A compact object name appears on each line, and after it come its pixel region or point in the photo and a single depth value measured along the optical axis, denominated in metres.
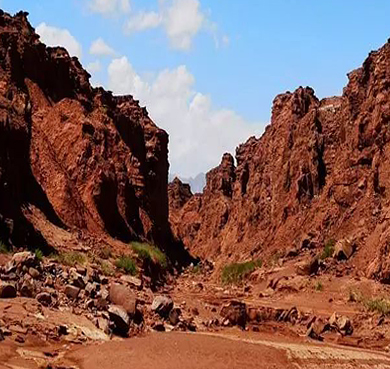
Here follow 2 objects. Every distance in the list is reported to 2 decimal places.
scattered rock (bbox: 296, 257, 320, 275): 37.94
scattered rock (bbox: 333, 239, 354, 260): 38.84
